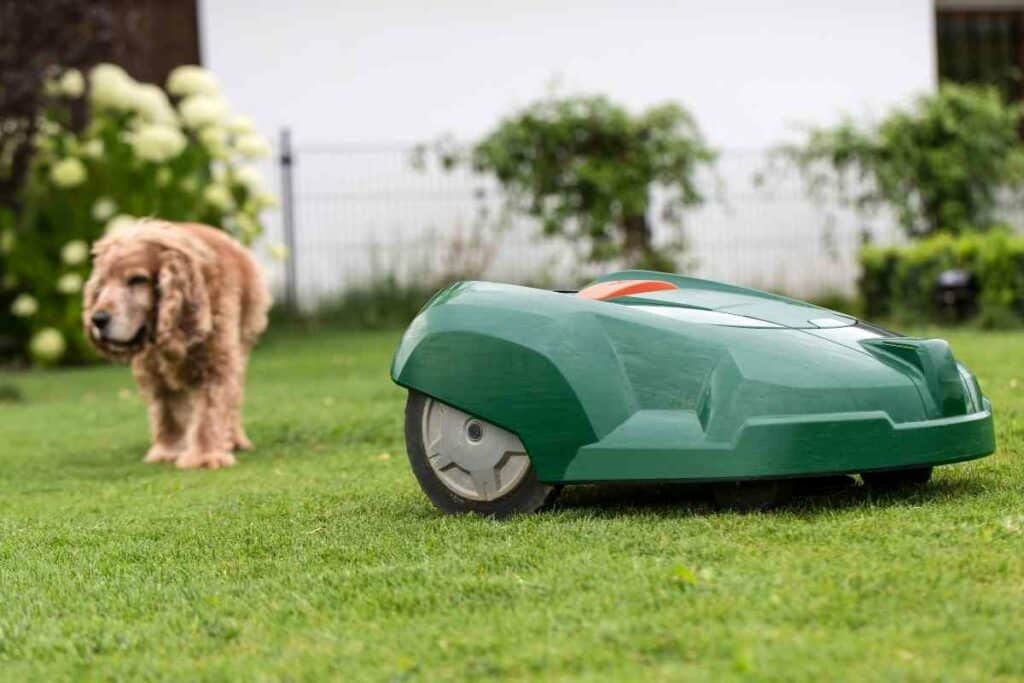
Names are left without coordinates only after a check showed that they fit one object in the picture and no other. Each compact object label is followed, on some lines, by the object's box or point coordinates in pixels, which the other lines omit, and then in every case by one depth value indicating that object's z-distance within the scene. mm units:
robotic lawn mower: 4461
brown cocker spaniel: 7301
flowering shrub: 14055
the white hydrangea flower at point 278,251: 14906
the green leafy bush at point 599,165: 16844
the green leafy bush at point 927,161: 17281
